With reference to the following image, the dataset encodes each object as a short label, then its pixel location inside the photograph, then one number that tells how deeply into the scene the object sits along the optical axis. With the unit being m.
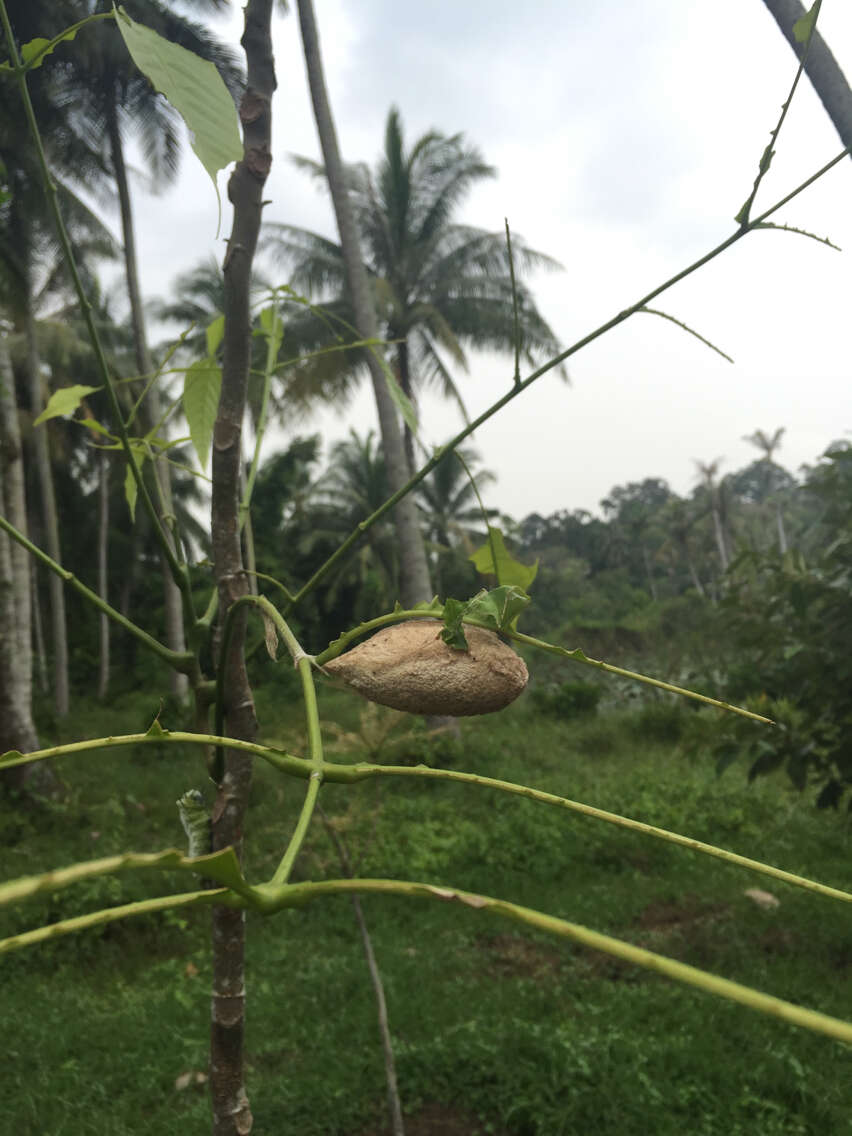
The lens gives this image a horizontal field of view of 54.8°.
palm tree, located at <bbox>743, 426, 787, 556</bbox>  25.59
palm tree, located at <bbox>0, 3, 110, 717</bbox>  7.63
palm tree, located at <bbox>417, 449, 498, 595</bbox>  16.17
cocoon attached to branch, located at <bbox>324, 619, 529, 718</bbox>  0.46
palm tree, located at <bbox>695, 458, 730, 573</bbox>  24.17
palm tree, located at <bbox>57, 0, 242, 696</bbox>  8.68
